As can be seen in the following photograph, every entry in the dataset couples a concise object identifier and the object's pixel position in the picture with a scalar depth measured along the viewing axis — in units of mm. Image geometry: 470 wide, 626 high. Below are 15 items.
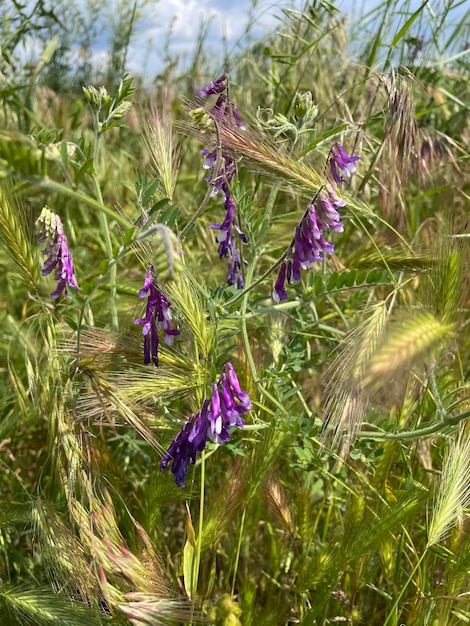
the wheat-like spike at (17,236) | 261
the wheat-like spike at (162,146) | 276
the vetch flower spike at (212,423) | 230
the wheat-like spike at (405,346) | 177
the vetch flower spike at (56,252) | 269
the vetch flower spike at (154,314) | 245
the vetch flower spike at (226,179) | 261
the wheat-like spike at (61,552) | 226
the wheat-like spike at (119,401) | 224
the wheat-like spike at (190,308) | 217
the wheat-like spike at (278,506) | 302
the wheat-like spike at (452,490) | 238
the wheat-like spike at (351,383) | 212
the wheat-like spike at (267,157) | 239
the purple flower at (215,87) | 291
